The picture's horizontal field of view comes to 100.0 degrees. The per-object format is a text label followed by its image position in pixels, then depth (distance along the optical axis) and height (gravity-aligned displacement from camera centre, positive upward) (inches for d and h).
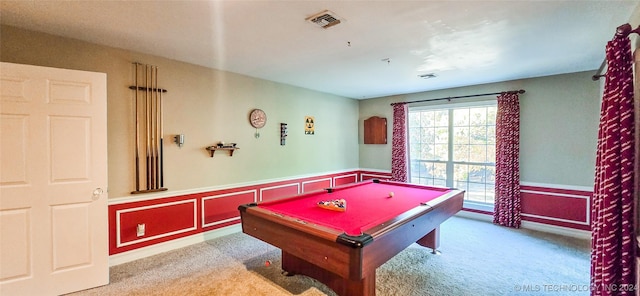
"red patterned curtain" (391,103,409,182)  207.2 +0.5
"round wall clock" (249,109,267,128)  159.5 +16.3
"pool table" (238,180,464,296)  65.8 -23.4
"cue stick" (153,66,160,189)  122.8 +1.4
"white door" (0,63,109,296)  84.7 -11.9
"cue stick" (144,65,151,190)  120.0 +11.4
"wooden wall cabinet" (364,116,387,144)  221.8 +12.8
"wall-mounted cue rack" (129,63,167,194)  117.9 +7.1
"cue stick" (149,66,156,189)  121.6 +6.6
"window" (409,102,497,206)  180.1 -2.0
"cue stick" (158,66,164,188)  123.8 +4.9
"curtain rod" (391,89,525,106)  161.6 +33.1
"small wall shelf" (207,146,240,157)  140.8 -1.6
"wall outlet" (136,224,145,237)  118.0 -37.3
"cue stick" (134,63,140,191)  117.3 -0.4
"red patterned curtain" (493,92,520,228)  163.0 -9.0
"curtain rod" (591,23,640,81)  64.8 +28.0
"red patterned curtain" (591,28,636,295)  63.7 -9.0
